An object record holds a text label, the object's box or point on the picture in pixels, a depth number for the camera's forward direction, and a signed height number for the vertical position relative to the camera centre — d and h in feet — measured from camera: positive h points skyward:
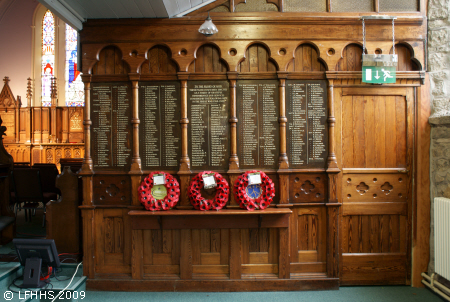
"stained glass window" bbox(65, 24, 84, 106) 32.30 +8.51
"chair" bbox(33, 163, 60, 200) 16.11 -1.83
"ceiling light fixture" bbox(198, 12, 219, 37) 9.39 +4.06
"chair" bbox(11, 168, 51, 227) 13.96 -1.99
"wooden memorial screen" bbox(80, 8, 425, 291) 10.43 +0.00
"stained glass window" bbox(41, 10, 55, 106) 32.89 +11.43
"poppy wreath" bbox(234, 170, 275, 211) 9.96 -1.69
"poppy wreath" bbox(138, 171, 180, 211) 9.96 -1.74
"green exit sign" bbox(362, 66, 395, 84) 10.21 +2.69
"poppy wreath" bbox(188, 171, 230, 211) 9.97 -1.72
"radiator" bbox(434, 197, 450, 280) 9.13 -3.06
